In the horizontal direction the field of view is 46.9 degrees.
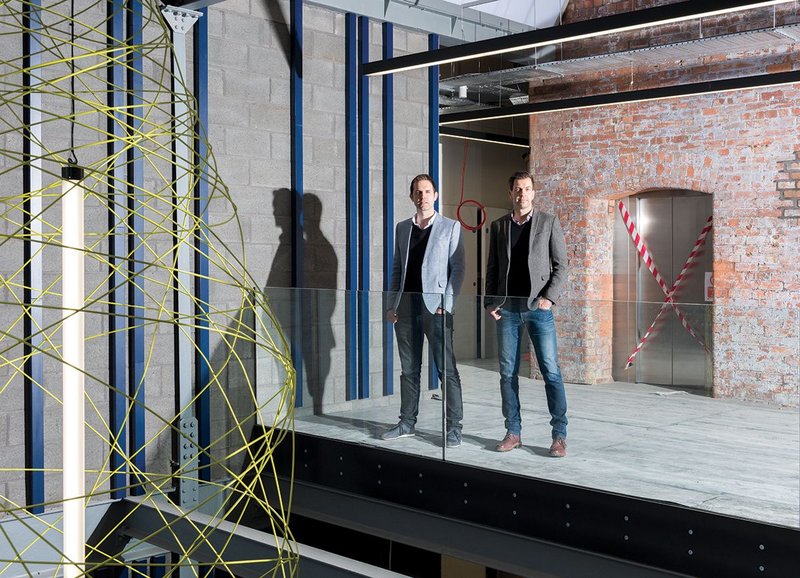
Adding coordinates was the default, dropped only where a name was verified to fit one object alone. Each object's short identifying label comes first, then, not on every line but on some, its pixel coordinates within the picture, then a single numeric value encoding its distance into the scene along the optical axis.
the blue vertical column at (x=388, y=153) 7.16
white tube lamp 1.06
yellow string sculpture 5.07
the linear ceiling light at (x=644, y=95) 6.95
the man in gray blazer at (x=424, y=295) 5.08
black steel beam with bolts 4.01
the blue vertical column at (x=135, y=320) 5.57
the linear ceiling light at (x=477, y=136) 10.79
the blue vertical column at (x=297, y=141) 6.54
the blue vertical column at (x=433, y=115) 7.56
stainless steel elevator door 8.88
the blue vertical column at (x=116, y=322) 5.45
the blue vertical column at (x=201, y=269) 5.95
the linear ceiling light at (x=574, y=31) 4.39
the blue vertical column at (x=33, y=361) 5.03
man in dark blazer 4.69
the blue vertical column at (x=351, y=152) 6.92
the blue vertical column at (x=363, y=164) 7.01
